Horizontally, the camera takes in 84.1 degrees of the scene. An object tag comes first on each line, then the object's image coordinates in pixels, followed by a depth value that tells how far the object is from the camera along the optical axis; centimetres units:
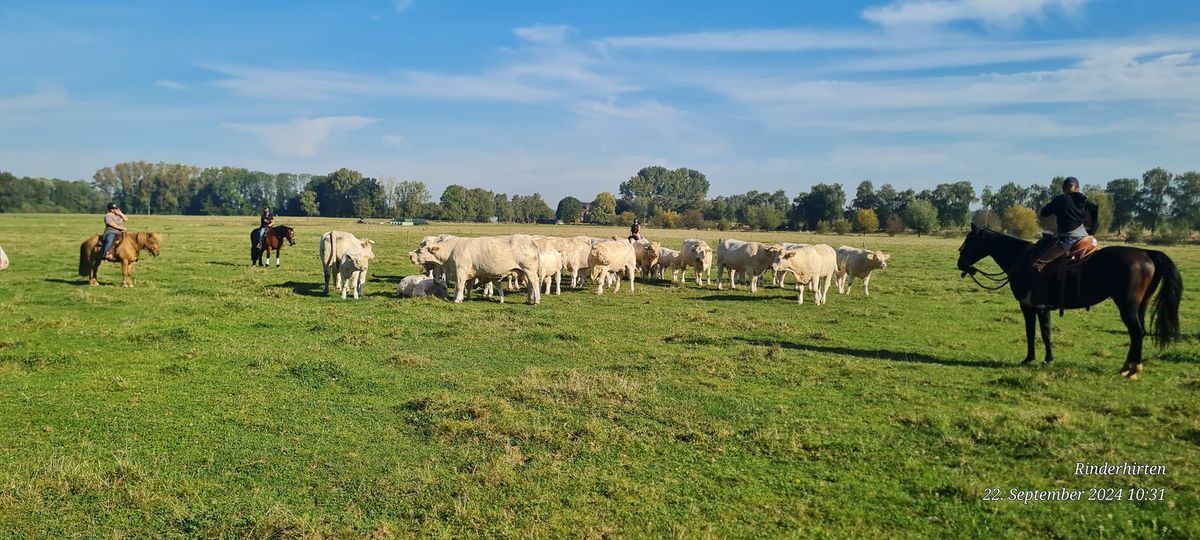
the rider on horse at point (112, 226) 1948
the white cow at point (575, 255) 2173
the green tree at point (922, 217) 8712
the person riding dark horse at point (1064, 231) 1073
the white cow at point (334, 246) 1792
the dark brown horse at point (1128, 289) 986
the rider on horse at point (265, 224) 2695
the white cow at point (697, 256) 2369
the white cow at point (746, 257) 2141
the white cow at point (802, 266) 1909
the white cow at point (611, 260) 2095
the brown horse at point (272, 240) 2696
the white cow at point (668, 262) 2478
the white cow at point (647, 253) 2444
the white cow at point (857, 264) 2066
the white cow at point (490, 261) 1738
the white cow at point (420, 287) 1820
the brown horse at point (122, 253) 1959
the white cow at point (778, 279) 2328
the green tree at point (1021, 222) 7950
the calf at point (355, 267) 1736
